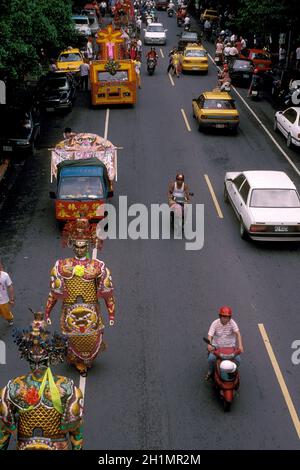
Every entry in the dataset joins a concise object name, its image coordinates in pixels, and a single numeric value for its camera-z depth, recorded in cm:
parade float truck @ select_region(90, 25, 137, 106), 3325
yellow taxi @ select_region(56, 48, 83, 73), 3909
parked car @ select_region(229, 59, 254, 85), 3941
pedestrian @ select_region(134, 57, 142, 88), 3787
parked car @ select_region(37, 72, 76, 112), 3309
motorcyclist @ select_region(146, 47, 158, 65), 4250
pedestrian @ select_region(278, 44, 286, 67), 4578
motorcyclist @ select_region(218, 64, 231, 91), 3703
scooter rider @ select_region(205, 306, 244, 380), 1181
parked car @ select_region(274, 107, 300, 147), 2758
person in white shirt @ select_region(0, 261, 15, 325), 1398
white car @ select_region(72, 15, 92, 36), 5475
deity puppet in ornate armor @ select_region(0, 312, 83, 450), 757
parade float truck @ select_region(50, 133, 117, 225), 1944
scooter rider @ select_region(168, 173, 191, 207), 1962
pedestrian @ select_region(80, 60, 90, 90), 3725
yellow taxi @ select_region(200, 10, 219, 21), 6538
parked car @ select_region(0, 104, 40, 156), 2677
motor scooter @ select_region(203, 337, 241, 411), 1141
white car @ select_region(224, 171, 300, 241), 1839
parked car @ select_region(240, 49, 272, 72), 4103
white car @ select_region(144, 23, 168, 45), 5553
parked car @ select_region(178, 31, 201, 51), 5299
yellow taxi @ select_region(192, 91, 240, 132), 2973
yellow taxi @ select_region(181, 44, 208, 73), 4272
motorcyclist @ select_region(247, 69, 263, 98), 3644
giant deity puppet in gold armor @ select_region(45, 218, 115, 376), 1166
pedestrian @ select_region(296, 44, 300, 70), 4191
